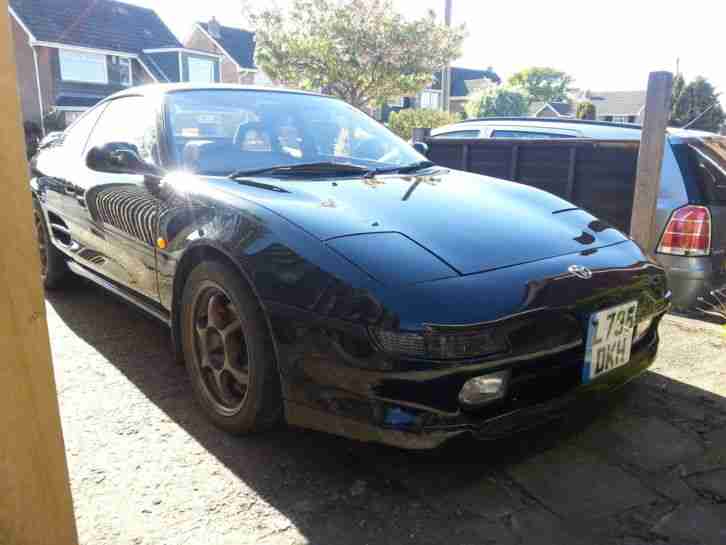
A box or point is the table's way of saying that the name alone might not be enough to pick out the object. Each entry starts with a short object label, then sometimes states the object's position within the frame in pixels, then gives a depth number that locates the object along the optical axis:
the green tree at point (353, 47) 18.86
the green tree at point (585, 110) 29.86
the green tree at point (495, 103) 44.66
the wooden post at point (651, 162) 4.01
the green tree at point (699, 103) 23.88
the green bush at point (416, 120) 18.56
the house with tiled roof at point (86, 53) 27.12
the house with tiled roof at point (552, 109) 56.94
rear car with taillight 3.81
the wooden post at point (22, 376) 1.11
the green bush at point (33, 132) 21.65
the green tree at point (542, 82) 67.56
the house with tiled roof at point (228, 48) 37.19
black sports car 1.94
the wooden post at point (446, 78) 17.94
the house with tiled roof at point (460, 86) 50.38
